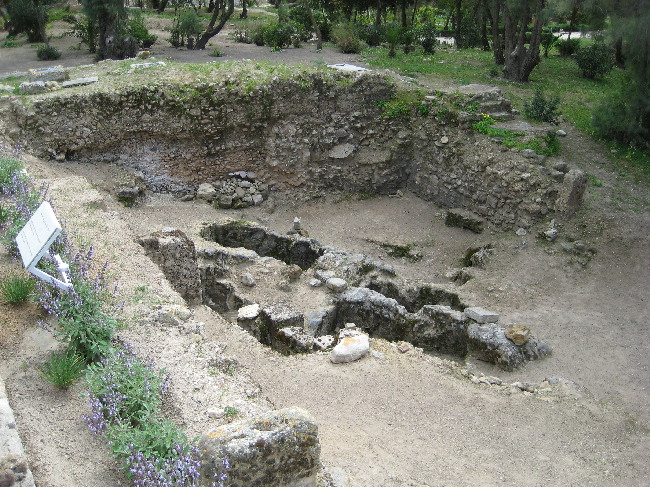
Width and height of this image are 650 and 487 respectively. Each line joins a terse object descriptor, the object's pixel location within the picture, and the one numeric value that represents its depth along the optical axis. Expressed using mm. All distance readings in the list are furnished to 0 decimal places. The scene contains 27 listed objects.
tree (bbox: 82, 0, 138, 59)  18594
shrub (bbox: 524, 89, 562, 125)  14938
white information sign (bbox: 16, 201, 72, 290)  5918
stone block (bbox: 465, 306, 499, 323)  9773
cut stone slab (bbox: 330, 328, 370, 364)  8312
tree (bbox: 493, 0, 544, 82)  18141
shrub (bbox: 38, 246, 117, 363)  5648
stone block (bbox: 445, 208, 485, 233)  13469
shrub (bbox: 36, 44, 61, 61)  20297
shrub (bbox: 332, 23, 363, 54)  21859
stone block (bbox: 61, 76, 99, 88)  14697
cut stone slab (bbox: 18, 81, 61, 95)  14266
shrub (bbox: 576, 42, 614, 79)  20734
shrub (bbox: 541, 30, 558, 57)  26031
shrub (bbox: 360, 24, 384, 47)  24312
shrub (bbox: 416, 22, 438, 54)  23125
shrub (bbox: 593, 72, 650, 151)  14195
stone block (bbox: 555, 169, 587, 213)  12188
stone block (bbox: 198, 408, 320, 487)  4578
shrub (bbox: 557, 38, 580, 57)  25281
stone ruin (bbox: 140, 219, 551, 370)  9219
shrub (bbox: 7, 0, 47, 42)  24114
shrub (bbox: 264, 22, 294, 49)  22172
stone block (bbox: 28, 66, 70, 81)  15125
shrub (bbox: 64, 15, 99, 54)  21359
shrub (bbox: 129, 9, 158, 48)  21889
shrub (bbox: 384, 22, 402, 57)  21266
